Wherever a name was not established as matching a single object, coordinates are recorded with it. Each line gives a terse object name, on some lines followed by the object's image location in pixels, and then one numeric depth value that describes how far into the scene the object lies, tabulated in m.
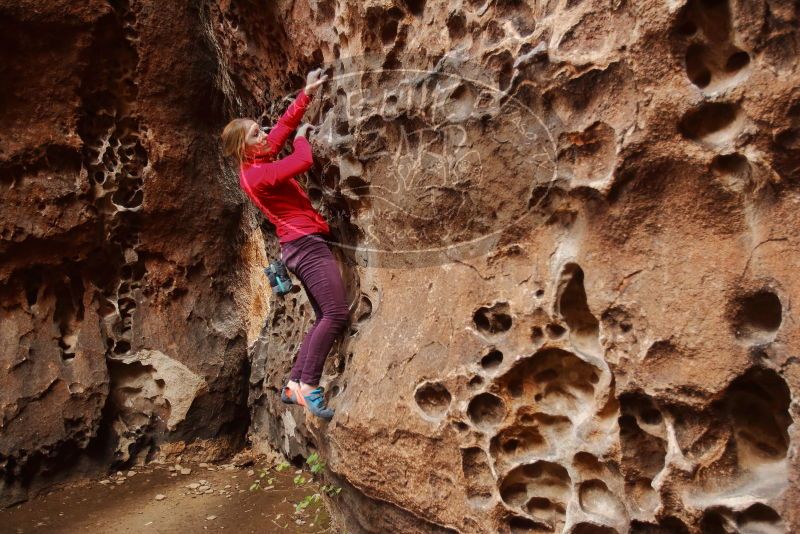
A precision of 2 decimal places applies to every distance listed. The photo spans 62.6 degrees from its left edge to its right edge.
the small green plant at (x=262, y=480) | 3.43
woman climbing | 2.67
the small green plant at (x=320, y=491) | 2.83
